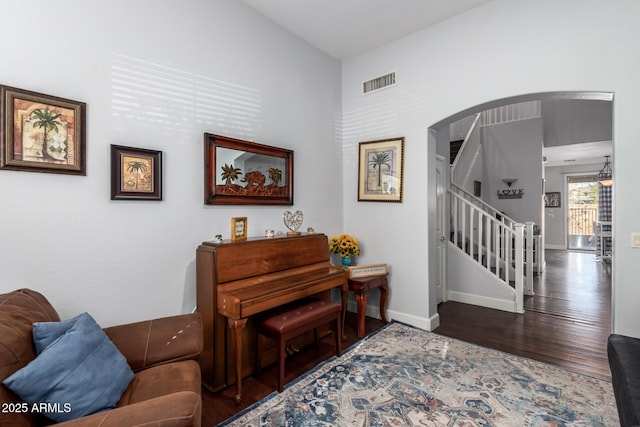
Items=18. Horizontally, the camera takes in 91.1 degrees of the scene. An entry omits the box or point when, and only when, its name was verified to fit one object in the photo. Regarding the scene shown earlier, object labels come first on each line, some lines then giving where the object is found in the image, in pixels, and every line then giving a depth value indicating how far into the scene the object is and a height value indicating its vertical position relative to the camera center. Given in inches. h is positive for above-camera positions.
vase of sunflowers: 150.6 -15.7
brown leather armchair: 46.2 -29.1
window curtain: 368.5 +12.0
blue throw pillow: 49.7 -26.9
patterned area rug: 80.0 -51.7
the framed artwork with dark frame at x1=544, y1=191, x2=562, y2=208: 412.8 +18.7
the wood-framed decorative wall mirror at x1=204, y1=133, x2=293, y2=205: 107.3 +16.2
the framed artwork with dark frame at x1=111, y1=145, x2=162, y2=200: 85.4 +12.2
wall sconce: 295.6 +31.2
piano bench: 93.0 -34.2
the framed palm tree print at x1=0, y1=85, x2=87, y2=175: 68.9 +19.8
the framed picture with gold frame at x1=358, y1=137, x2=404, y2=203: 145.5 +21.2
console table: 132.8 -31.9
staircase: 166.6 -29.9
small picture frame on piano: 107.2 -4.4
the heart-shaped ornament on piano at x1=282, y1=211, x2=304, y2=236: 130.1 -2.5
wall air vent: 148.2 +63.9
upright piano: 90.4 -24.0
